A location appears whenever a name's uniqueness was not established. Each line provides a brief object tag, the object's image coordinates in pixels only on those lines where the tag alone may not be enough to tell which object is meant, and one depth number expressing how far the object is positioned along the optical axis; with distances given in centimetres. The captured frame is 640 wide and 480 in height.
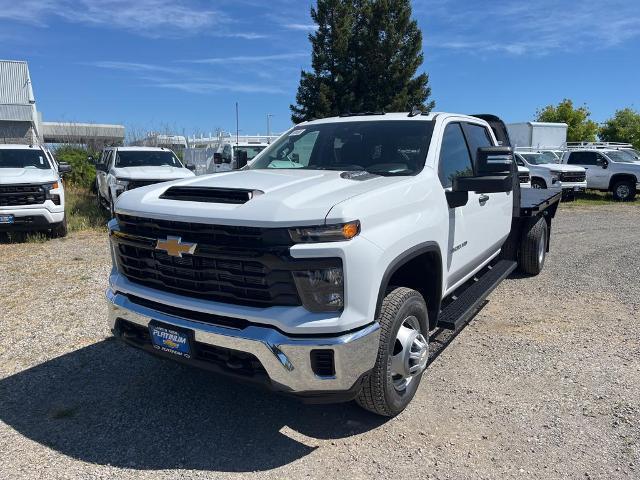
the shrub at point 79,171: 2044
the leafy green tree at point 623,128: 5032
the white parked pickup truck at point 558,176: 1709
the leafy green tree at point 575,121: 5354
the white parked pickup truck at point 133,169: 1106
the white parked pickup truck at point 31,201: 897
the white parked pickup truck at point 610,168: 1823
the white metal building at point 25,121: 2804
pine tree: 2839
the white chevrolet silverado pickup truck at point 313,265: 265
